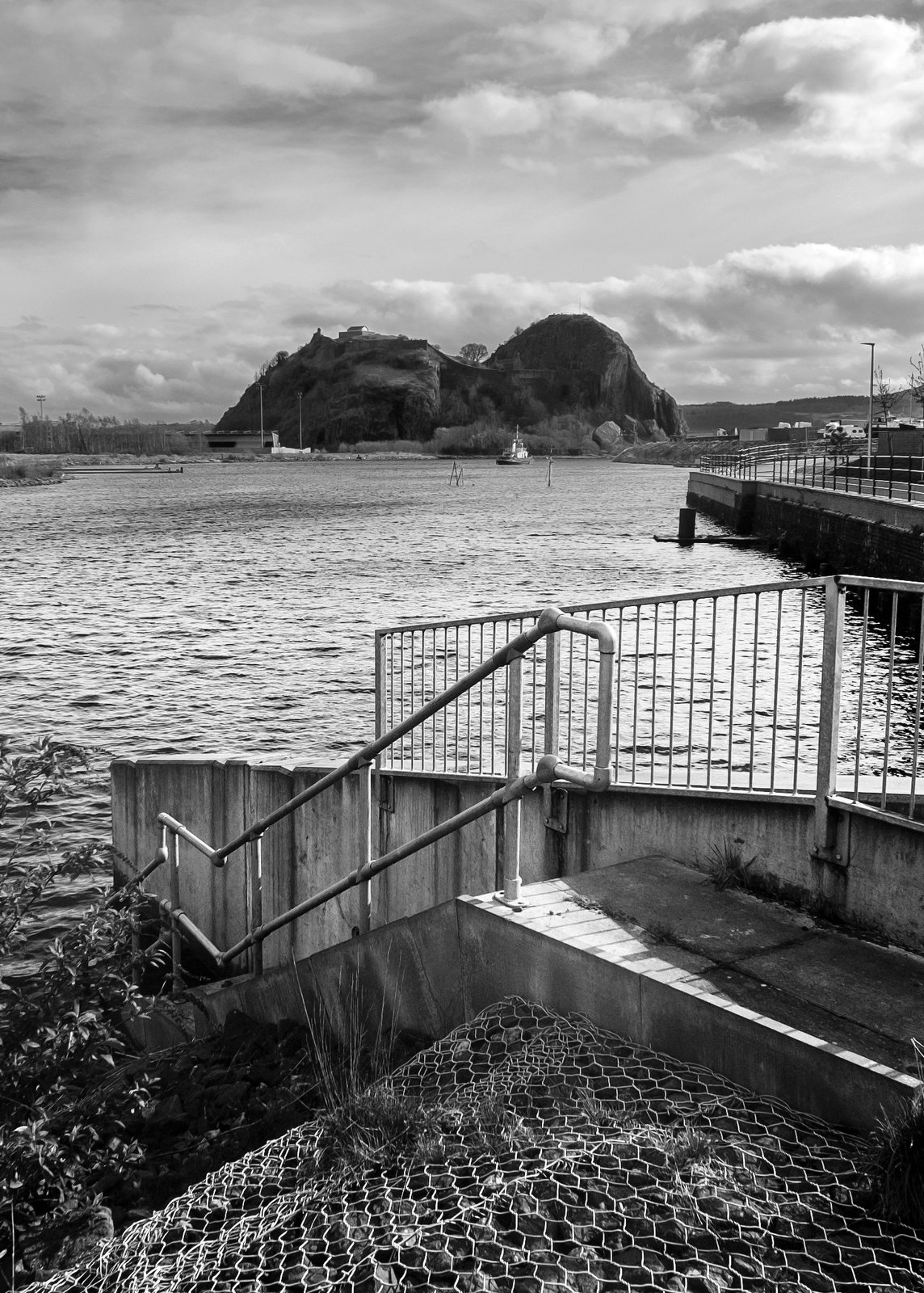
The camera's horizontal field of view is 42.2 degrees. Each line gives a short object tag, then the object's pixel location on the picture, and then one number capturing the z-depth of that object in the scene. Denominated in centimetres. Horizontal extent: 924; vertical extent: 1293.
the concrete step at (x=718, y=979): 416
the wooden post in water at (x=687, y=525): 5200
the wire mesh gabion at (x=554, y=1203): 346
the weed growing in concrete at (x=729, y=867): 604
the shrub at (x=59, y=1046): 546
